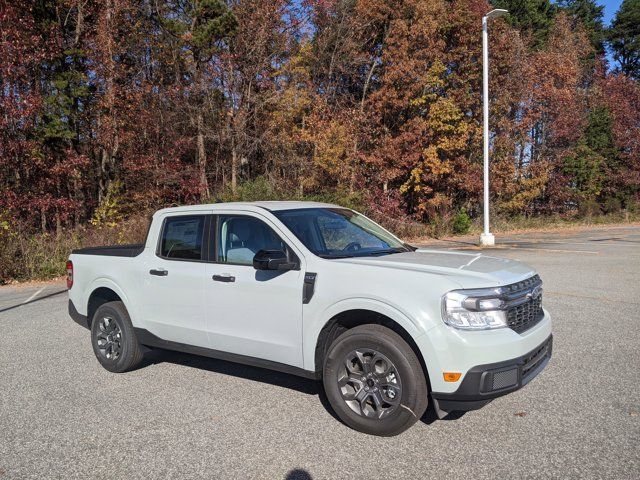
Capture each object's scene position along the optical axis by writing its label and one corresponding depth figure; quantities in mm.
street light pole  18094
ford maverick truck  3545
